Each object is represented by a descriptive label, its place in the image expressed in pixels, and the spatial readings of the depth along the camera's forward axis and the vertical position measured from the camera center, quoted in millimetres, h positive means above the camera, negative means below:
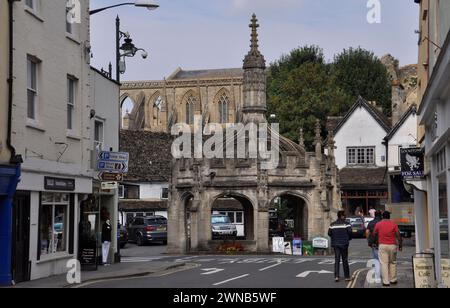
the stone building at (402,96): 64938 +9974
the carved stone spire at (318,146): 43219 +3871
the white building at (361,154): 65062 +5295
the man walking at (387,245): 19859 -598
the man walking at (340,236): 21391 -405
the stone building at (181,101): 106562 +15723
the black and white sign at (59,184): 22281 +1073
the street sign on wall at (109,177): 26469 +1447
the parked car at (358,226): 56312 -395
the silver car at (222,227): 52500 -367
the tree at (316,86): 72750 +12571
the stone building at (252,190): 42562 +1634
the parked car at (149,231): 53062 -581
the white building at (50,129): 21062 +2578
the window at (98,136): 29306 +3104
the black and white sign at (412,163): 23409 +1627
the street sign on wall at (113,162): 27078 +1958
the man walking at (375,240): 20962 -513
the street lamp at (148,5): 24345 +6392
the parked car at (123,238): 49750 -946
